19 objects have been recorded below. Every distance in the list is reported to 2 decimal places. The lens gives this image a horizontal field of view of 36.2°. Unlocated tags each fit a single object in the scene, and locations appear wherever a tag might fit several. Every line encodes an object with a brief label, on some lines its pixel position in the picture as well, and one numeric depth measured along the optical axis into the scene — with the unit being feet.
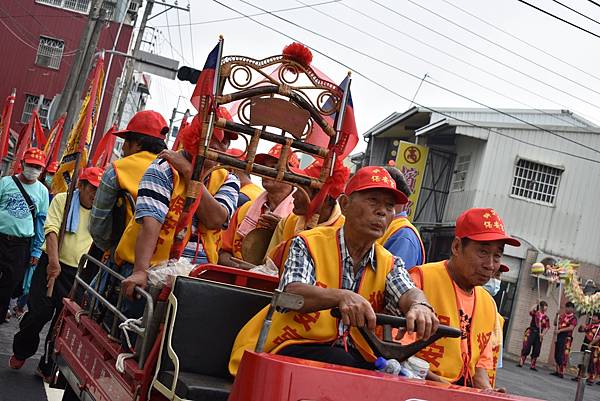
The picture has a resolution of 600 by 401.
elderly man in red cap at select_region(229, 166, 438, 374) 13.66
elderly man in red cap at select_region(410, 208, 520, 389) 16.06
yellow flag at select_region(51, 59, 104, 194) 40.52
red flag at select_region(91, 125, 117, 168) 46.88
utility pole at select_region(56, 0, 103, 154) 64.28
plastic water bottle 13.20
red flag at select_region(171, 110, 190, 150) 35.76
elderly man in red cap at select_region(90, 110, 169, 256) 20.93
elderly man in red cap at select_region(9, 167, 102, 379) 27.40
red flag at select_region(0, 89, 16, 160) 56.28
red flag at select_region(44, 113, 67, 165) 54.36
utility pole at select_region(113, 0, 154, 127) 110.96
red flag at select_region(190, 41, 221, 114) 19.31
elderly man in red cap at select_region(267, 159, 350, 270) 20.63
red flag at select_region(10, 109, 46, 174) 53.06
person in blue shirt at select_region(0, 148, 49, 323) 32.42
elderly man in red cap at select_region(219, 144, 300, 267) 24.57
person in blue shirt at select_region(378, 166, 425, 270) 20.26
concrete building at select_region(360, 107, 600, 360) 100.01
